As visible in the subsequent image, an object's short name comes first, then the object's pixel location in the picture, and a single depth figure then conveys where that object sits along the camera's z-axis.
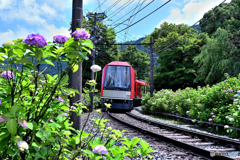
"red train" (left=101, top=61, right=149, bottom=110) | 14.22
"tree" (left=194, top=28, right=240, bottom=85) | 18.30
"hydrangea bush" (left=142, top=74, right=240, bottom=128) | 6.64
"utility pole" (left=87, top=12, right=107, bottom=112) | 18.76
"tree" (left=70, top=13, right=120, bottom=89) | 30.53
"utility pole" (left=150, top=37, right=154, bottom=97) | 17.47
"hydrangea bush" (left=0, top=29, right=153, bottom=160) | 1.38
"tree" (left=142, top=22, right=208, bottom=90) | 29.25
